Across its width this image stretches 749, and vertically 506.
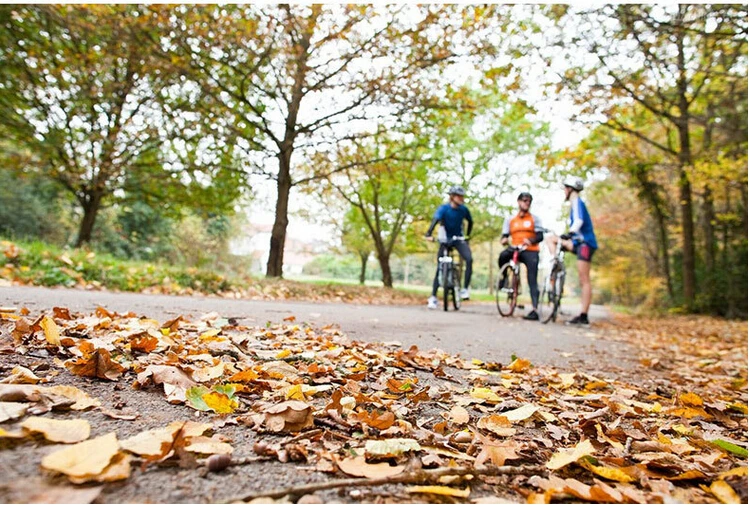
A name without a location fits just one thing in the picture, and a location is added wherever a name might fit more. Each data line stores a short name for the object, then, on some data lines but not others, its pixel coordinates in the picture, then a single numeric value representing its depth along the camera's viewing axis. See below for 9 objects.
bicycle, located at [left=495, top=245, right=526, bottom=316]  7.86
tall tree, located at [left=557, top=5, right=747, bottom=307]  9.16
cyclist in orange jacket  7.70
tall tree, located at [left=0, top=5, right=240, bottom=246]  9.84
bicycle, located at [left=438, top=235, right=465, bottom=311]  8.36
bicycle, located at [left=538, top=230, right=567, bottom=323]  7.96
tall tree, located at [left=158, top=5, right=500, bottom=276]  8.33
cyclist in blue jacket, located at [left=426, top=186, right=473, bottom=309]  8.36
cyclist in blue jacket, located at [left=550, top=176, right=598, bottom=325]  7.53
